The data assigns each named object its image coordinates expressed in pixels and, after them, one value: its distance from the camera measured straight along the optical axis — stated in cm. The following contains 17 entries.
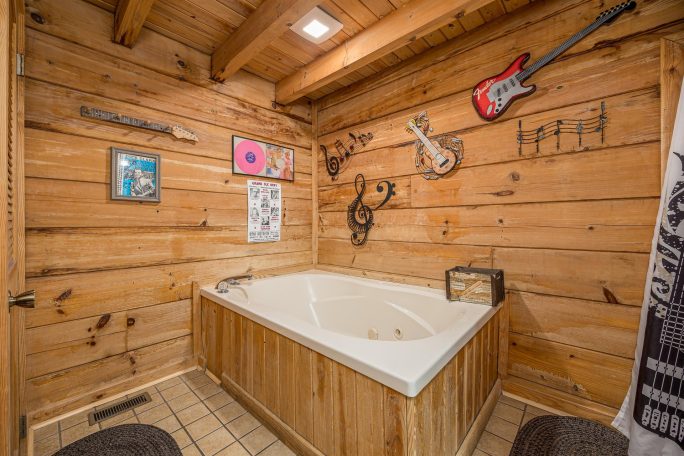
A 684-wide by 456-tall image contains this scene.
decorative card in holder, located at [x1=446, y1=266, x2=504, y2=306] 153
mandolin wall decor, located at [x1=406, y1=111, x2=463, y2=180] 188
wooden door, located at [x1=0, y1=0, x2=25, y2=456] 65
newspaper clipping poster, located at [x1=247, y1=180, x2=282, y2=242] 229
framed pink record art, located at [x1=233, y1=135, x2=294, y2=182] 220
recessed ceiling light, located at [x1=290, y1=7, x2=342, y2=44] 166
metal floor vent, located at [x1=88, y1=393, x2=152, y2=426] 149
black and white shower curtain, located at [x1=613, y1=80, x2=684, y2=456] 80
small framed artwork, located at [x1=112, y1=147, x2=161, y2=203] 165
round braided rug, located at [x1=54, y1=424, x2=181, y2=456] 126
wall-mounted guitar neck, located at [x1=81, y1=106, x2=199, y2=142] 158
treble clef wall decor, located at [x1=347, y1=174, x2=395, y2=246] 233
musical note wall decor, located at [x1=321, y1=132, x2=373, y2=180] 238
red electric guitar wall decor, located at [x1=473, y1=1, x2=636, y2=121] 145
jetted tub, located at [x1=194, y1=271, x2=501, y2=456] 94
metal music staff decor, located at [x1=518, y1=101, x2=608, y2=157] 141
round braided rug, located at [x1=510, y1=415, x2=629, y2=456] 125
